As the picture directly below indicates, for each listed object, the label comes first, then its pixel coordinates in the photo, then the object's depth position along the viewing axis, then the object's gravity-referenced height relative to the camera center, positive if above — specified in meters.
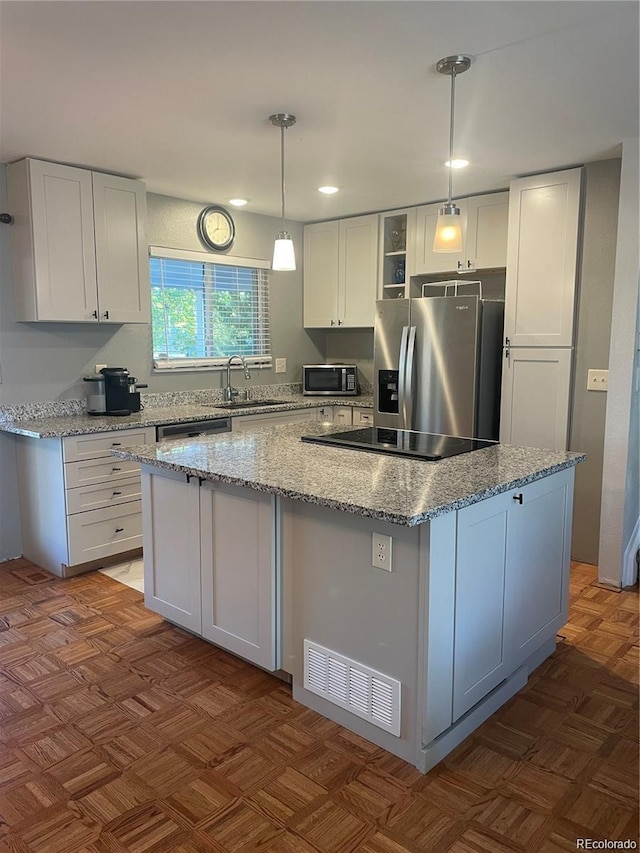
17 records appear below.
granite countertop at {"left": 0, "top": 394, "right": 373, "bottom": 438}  3.38 -0.44
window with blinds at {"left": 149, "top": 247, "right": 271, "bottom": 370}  4.49 +0.29
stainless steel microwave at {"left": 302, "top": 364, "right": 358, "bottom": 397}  5.22 -0.27
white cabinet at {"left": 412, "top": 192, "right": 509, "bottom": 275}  4.14 +0.76
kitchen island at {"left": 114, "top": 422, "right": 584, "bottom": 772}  1.91 -0.79
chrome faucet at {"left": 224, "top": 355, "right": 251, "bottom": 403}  4.89 -0.35
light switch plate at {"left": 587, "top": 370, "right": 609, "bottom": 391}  3.62 -0.19
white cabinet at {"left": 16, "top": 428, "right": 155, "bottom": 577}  3.44 -0.88
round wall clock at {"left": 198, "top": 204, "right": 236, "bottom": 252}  4.63 +0.90
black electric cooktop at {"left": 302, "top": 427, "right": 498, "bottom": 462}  2.55 -0.42
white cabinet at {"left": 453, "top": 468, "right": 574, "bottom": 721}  2.01 -0.85
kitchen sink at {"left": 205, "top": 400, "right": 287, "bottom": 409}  4.70 -0.44
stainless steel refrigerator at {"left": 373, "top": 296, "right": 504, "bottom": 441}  3.96 -0.09
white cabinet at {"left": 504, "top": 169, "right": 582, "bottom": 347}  3.66 +0.54
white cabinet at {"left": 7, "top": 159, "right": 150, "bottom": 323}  3.48 +0.61
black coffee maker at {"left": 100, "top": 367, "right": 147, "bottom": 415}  3.88 -0.28
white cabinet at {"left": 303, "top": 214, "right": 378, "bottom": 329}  4.96 +0.62
